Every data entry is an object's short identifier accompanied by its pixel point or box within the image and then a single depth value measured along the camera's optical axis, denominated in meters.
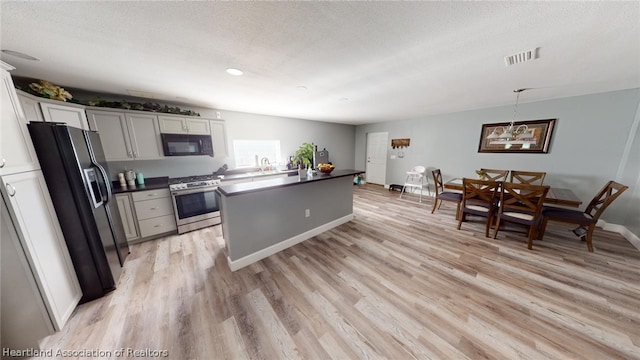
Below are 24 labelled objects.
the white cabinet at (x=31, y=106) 1.62
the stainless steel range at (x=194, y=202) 2.79
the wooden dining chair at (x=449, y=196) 3.28
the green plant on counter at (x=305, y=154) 2.70
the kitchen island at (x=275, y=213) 2.04
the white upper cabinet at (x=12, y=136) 1.20
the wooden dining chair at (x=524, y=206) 2.25
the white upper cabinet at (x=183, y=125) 2.91
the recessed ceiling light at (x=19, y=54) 1.45
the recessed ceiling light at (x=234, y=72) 1.90
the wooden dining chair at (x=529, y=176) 3.23
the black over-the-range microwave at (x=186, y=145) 2.96
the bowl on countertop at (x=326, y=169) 2.77
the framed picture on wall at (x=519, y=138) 3.36
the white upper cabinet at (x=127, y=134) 2.49
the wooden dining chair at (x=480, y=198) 2.67
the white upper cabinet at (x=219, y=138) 3.40
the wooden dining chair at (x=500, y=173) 3.43
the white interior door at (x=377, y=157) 5.88
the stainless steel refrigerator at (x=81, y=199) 1.46
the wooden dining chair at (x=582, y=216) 2.24
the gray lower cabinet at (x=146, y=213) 2.52
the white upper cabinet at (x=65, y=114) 1.85
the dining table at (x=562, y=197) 2.37
